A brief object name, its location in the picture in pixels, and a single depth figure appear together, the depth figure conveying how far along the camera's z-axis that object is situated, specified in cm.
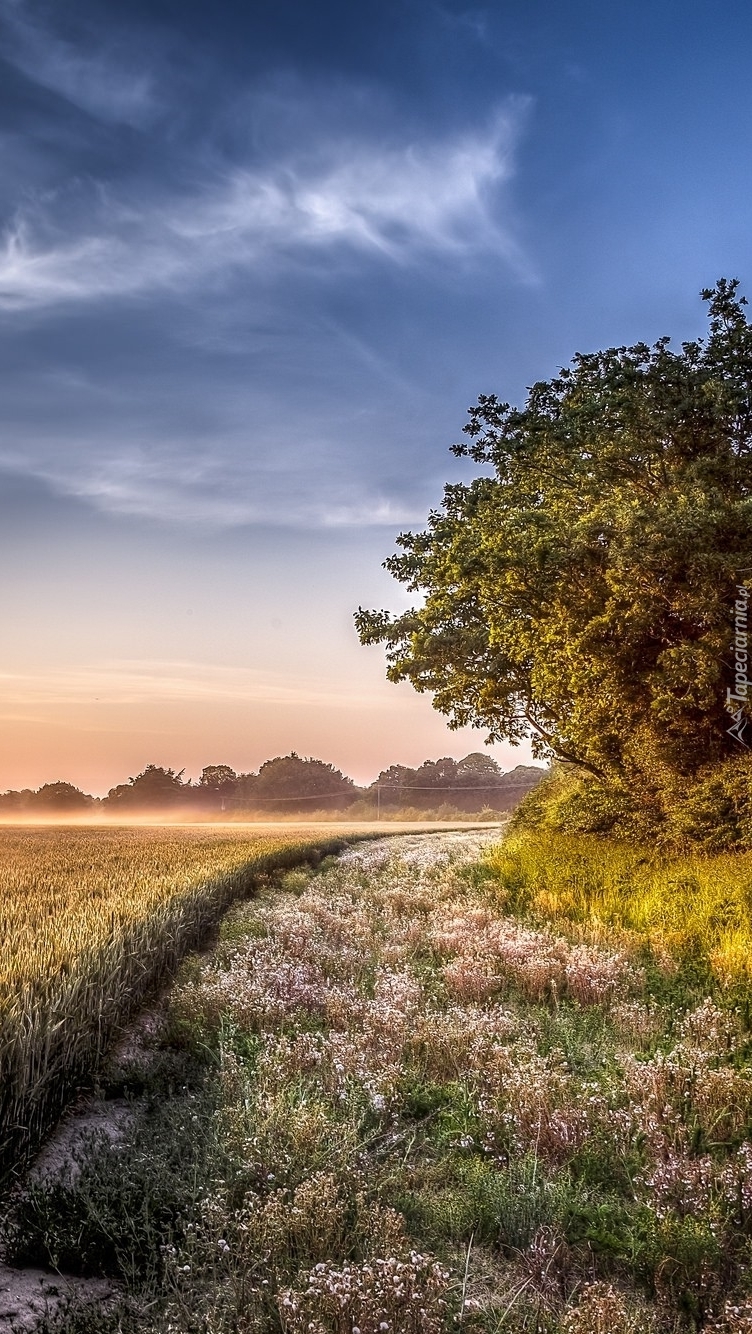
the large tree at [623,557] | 1561
